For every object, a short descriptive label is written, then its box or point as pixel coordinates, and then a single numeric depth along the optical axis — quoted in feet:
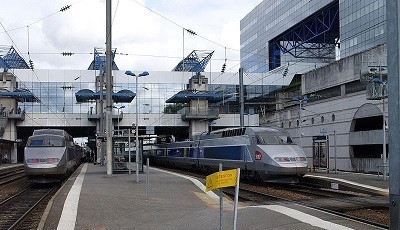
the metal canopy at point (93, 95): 212.84
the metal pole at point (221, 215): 25.42
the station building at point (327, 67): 110.01
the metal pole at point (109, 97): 94.06
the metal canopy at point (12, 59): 232.94
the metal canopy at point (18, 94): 196.59
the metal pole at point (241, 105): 122.83
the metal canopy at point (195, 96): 212.23
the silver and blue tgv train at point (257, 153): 74.95
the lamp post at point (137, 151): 74.73
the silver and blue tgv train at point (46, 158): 74.74
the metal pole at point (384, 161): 78.81
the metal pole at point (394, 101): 18.98
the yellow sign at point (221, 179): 22.82
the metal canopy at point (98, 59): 225.89
